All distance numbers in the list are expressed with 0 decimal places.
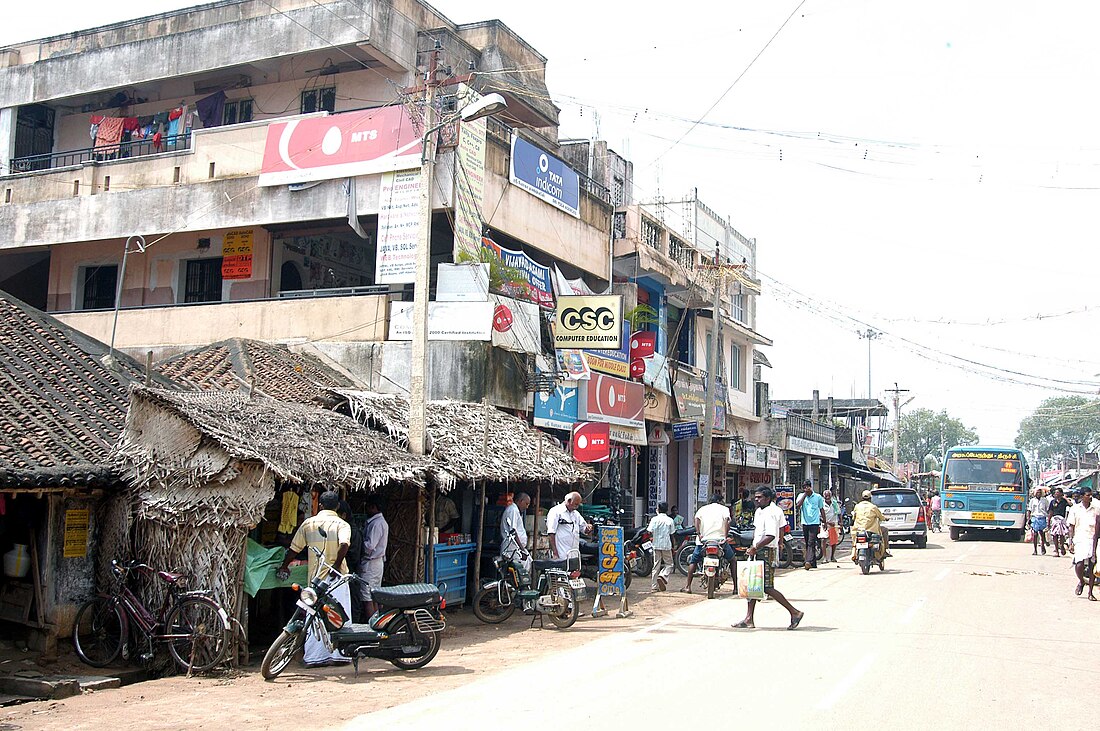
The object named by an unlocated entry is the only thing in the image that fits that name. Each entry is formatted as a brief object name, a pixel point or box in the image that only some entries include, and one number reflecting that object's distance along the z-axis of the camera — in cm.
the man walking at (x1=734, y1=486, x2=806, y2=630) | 1247
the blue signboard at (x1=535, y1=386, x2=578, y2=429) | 2103
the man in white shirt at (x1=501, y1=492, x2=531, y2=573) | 1443
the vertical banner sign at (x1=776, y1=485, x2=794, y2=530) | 2985
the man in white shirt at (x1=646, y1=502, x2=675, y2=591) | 1839
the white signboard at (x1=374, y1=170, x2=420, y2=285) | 1914
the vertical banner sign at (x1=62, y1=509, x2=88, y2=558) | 1107
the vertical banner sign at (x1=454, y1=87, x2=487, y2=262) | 1902
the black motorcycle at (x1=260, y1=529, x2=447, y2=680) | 992
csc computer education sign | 2112
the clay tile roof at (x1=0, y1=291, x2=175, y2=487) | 1056
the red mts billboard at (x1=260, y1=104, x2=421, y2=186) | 1953
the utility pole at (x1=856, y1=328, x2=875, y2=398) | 3628
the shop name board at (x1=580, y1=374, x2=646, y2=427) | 2284
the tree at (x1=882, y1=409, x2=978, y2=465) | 10869
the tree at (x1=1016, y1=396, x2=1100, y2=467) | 10461
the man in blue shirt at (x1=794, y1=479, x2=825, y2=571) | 2297
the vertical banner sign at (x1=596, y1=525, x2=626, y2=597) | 1548
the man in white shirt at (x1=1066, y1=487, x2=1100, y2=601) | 1619
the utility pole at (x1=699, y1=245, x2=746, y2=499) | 2502
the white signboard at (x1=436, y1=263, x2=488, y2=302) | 1825
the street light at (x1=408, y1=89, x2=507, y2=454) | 1345
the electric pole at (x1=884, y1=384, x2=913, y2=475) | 6124
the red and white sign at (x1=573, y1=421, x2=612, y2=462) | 1859
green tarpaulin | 1090
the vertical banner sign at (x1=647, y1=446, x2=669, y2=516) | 2942
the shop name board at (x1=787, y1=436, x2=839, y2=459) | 4076
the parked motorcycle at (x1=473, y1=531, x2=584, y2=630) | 1341
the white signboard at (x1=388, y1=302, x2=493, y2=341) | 1805
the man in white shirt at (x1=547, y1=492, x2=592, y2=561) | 1484
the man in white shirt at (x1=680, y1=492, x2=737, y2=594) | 1692
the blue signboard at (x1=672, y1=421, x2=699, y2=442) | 2869
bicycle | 1025
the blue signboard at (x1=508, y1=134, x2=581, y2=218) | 2152
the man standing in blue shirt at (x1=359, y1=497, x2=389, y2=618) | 1232
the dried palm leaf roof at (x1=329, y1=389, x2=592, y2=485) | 1405
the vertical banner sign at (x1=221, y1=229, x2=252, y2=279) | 2248
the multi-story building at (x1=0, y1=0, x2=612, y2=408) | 1956
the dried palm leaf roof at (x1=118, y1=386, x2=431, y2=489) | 1064
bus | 3397
